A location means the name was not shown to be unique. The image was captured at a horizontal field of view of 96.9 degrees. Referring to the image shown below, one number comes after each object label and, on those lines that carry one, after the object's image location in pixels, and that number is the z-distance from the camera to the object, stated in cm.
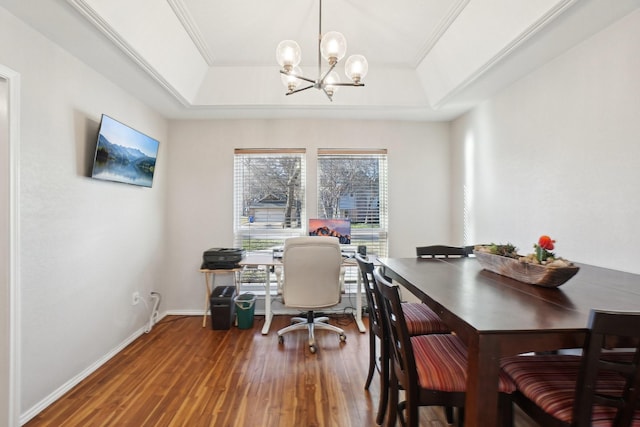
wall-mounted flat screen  224
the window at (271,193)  358
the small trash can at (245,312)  308
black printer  317
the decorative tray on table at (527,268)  128
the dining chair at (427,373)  117
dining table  90
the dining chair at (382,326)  158
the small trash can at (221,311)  306
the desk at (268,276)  296
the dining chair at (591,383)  84
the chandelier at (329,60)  172
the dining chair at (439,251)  228
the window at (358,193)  360
